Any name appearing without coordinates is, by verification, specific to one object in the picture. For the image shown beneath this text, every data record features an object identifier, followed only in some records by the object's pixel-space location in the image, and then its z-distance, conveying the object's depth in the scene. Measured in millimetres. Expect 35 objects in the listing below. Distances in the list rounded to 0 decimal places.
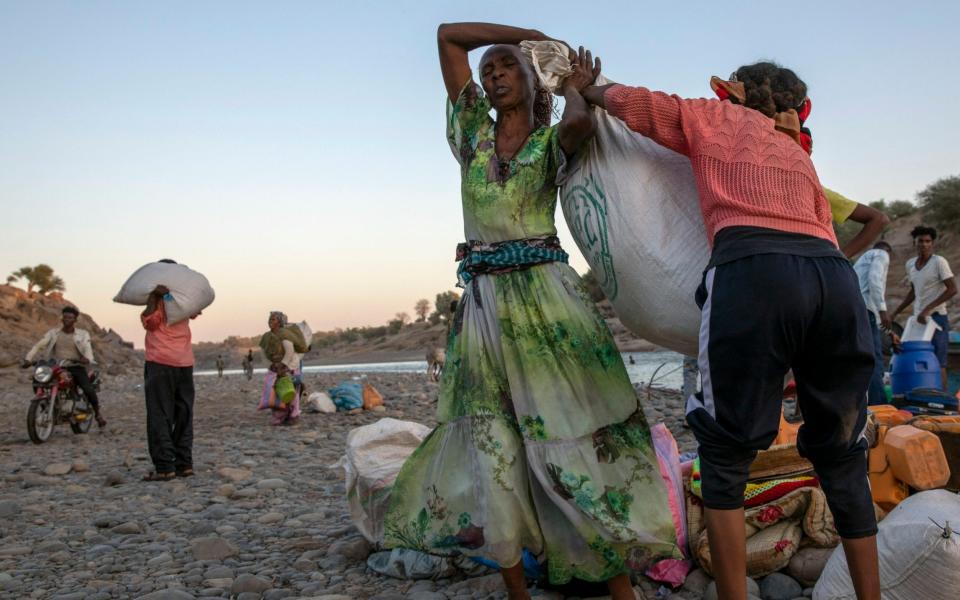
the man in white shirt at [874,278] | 6863
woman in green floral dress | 2492
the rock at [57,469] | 6996
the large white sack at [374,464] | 3539
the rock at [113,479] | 6266
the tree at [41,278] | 42969
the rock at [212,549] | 3736
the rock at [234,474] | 6312
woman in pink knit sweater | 1975
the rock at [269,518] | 4562
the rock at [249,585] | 3178
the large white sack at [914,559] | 2227
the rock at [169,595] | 2982
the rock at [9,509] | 4946
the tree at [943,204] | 32250
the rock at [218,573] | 3396
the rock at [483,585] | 3014
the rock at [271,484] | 5824
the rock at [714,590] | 2676
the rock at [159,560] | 3615
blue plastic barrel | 6438
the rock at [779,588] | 2713
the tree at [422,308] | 81375
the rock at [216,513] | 4723
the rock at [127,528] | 4309
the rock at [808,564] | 2768
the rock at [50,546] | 3961
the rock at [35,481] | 6418
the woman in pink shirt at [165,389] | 6348
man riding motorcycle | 10078
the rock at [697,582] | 2817
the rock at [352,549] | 3592
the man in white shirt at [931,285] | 7250
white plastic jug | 7184
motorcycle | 9664
